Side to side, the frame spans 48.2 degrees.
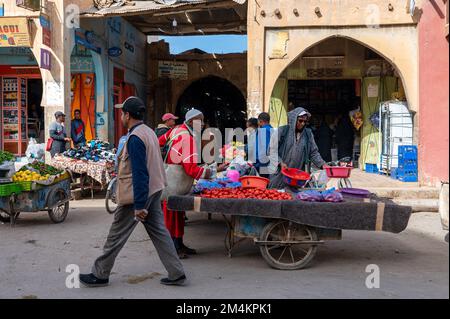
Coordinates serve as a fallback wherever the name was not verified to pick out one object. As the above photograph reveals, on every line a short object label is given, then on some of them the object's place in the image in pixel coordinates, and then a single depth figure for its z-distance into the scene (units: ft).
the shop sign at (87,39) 43.10
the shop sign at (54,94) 38.93
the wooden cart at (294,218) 16.80
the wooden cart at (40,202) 25.29
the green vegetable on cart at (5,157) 26.29
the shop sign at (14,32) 38.11
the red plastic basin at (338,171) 22.34
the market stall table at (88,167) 32.63
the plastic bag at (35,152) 37.35
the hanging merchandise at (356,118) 47.85
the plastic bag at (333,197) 17.48
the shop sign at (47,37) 38.24
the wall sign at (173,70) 61.31
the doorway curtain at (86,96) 49.96
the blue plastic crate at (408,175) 38.09
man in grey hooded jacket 21.42
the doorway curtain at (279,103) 44.57
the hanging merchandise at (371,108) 46.44
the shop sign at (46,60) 37.68
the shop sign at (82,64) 49.37
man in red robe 17.89
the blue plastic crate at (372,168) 45.73
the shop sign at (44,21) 37.76
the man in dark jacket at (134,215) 15.12
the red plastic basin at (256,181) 20.56
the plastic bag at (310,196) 17.61
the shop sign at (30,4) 36.29
